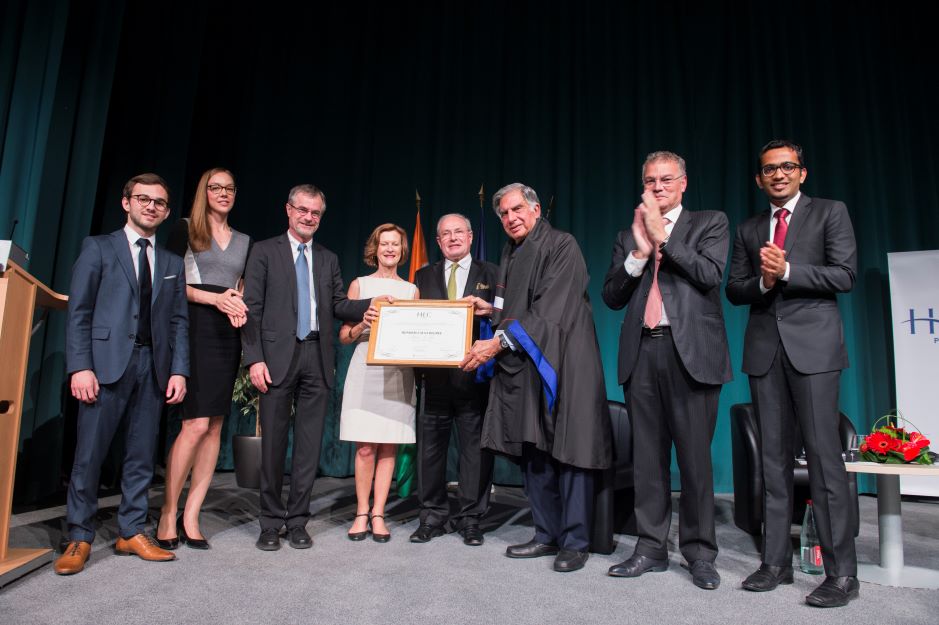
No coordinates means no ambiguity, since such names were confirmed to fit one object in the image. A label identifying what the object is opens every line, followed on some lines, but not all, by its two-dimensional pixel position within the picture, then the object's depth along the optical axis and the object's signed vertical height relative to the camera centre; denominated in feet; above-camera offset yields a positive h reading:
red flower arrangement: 8.02 -0.66
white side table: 7.80 -1.81
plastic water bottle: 8.39 -2.10
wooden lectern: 7.70 -0.32
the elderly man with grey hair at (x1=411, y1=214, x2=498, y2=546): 10.22 -1.01
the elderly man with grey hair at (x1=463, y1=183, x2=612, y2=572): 8.61 -0.10
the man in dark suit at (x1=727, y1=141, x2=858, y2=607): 7.39 +0.45
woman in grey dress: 9.31 +0.31
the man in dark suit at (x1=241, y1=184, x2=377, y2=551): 9.38 +0.21
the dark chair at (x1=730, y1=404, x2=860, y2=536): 11.00 -1.50
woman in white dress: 10.27 -0.70
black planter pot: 15.21 -2.40
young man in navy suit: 8.05 +0.05
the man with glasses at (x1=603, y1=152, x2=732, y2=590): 8.02 +0.36
